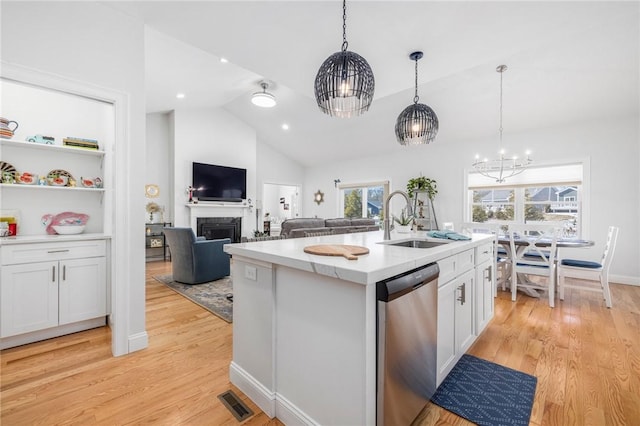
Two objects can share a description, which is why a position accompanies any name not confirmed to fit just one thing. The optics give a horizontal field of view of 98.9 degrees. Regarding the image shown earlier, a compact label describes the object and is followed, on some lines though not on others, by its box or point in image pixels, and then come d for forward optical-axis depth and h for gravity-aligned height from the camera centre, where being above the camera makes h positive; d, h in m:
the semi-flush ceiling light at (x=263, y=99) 5.06 +2.09
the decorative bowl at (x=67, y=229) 2.53 -0.18
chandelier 5.06 +0.87
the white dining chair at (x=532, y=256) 3.31 -0.59
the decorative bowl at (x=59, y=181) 2.54 +0.27
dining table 3.35 -0.39
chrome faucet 2.20 -0.12
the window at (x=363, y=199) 7.64 +0.36
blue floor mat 1.55 -1.14
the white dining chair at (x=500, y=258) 3.67 -0.65
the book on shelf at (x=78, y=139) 2.55 +0.67
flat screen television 6.46 +0.69
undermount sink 2.23 -0.26
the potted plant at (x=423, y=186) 6.09 +0.58
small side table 5.81 -0.70
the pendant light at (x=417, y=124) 2.48 +0.80
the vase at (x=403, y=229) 2.80 -0.18
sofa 4.30 -0.26
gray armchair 3.97 -0.70
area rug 3.07 -1.10
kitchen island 1.16 -0.58
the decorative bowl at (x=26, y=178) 2.40 +0.27
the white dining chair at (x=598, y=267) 3.19 -0.66
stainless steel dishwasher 1.17 -0.62
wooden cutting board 1.39 -0.21
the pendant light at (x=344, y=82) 1.70 +0.82
